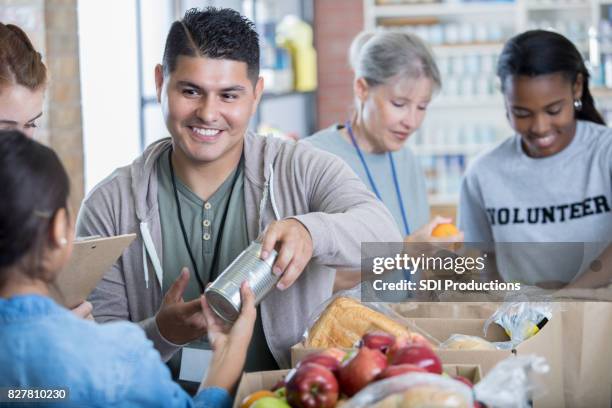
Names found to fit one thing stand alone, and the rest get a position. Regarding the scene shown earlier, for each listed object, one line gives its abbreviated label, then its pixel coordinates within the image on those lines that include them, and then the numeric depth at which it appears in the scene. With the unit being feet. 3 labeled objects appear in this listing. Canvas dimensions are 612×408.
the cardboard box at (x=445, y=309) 6.60
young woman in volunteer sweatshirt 9.09
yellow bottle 21.20
